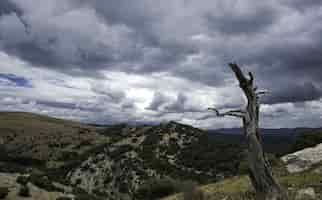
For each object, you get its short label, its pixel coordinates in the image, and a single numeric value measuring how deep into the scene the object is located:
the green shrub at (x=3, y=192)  21.88
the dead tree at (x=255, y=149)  13.59
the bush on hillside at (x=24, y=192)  22.83
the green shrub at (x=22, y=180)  25.52
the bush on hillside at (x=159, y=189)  28.46
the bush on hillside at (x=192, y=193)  18.47
